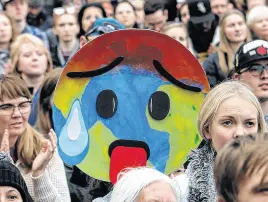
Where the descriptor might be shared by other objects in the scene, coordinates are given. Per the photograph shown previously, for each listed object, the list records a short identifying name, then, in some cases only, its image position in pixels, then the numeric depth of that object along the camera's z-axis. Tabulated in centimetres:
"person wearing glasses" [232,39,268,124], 947
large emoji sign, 797
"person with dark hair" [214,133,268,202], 452
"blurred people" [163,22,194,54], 1513
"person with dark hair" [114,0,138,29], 1784
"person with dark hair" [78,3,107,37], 1668
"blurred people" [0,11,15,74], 1499
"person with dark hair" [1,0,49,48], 1656
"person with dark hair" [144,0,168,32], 1755
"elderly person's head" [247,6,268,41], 1485
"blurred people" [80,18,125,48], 1203
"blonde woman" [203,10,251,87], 1339
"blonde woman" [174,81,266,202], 724
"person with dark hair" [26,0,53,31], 1991
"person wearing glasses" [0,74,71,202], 825
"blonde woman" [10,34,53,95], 1311
